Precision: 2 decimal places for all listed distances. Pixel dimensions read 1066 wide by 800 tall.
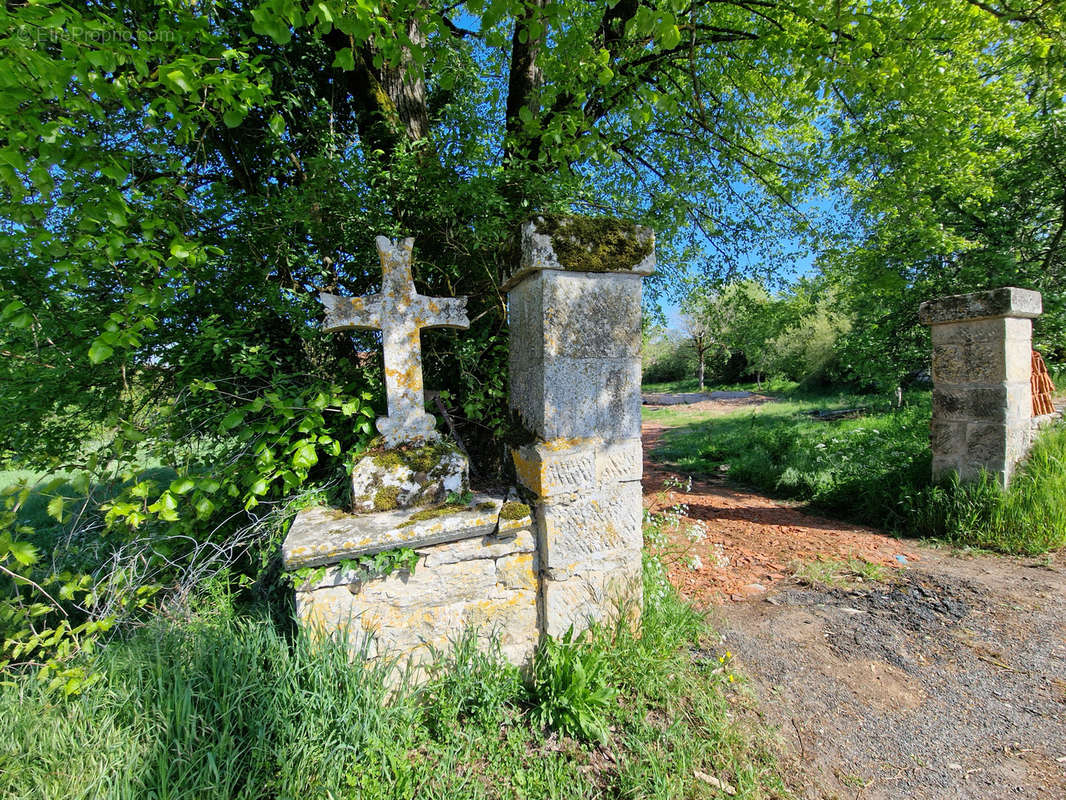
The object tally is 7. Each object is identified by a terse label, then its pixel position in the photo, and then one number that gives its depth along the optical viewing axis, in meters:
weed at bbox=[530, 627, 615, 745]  1.97
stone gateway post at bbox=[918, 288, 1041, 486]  4.05
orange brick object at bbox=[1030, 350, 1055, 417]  4.45
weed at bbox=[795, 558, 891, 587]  3.49
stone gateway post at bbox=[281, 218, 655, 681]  2.05
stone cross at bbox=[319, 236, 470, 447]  2.28
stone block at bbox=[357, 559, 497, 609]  2.05
